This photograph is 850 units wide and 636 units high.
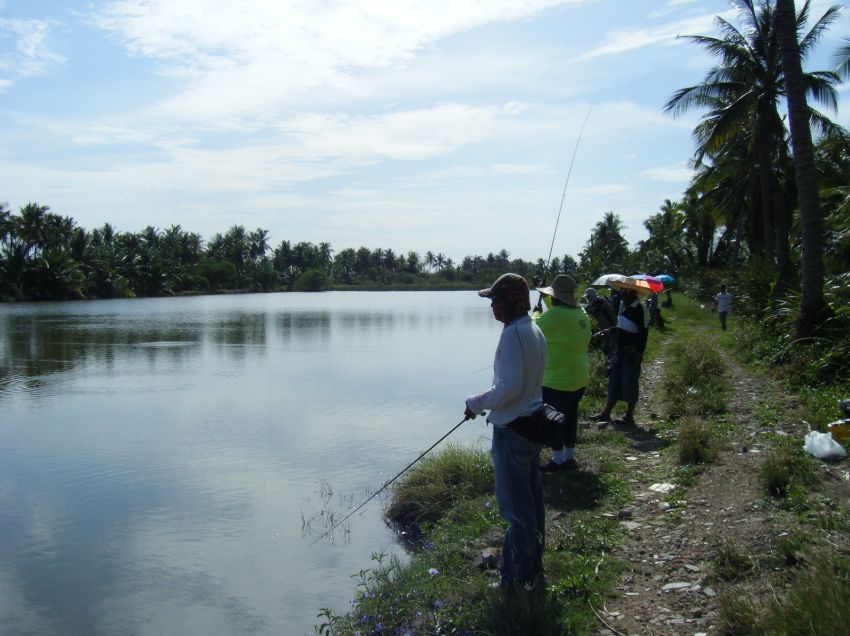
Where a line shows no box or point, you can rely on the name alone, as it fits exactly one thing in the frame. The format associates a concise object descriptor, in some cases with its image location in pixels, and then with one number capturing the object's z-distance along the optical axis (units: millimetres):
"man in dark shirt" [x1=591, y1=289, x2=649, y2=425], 8766
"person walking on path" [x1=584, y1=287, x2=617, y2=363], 9188
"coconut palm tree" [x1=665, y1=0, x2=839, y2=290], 22375
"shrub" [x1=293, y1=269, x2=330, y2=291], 126750
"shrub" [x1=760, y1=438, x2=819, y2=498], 5488
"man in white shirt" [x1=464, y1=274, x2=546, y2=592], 4148
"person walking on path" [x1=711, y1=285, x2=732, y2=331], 21641
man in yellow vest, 6809
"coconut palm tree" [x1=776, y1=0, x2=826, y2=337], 11133
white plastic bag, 5820
